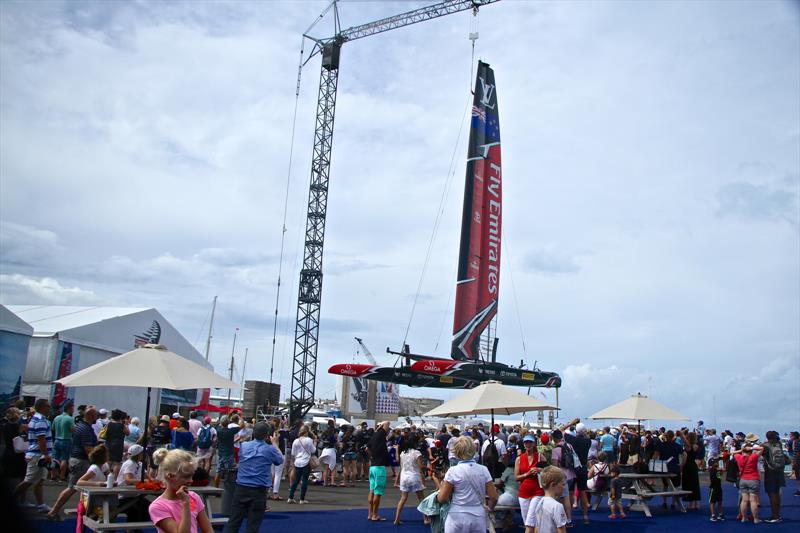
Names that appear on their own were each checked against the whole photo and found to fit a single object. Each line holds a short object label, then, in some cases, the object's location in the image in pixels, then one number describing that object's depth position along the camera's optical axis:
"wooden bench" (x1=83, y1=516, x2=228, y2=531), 7.17
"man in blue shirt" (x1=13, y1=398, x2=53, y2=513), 10.66
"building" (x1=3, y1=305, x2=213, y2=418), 21.50
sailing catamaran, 29.58
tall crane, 52.19
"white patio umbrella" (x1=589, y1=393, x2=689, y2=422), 14.70
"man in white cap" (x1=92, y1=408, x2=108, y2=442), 14.59
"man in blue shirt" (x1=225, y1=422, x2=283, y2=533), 7.69
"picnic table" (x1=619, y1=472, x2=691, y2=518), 13.37
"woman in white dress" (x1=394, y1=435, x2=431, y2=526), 11.51
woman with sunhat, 12.25
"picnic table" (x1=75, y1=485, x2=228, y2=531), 7.36
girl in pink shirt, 4.31
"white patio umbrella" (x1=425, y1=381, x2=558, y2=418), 11.40
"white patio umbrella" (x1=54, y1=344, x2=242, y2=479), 8.32
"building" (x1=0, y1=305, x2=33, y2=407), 18.22
